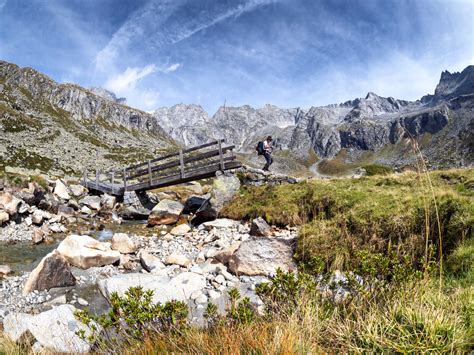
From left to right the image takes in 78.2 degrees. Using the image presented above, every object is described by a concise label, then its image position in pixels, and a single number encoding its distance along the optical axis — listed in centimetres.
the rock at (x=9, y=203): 1434
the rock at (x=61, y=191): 2091
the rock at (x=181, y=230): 1370
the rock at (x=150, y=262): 916
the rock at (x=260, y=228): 1053
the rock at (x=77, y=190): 2468
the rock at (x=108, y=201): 2149
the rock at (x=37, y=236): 1192
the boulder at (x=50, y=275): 737
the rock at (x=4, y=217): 1352
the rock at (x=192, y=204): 1831
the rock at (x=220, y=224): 1297
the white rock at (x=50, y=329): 446
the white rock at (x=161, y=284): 628
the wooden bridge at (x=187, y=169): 1614
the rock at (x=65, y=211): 1697
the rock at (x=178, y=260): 935
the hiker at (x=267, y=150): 1750
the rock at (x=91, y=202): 2078
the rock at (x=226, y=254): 880
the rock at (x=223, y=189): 1501
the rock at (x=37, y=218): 1457
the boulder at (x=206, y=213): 1470
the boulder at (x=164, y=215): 1600
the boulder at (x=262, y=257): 780
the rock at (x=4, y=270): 843
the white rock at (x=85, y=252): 917
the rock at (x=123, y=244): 1073
